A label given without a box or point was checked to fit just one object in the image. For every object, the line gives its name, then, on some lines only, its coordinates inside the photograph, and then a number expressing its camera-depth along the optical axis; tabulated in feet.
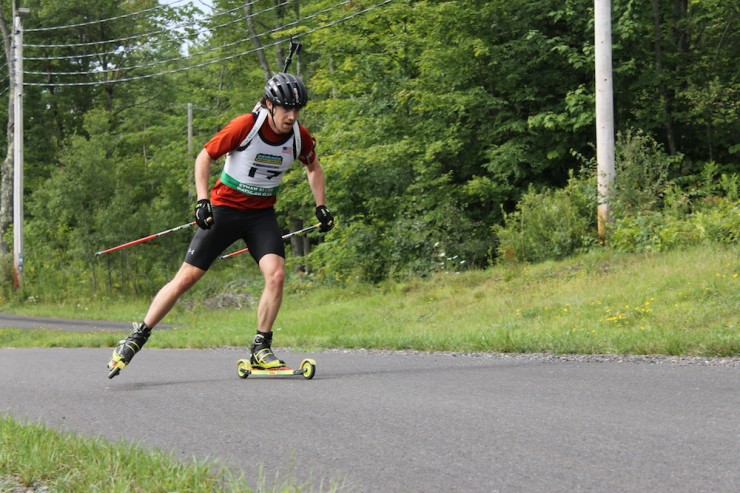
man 23.57
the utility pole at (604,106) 52.11
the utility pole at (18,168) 97.71
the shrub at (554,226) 53.78
